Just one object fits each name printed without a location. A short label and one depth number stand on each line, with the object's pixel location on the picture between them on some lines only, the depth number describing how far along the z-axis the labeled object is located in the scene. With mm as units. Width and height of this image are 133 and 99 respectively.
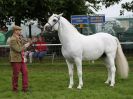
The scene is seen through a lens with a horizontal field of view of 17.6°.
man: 12102
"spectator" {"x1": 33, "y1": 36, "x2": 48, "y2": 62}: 23969
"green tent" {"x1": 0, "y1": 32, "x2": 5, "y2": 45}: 25350
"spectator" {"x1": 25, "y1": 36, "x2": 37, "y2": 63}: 24484
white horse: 12797
